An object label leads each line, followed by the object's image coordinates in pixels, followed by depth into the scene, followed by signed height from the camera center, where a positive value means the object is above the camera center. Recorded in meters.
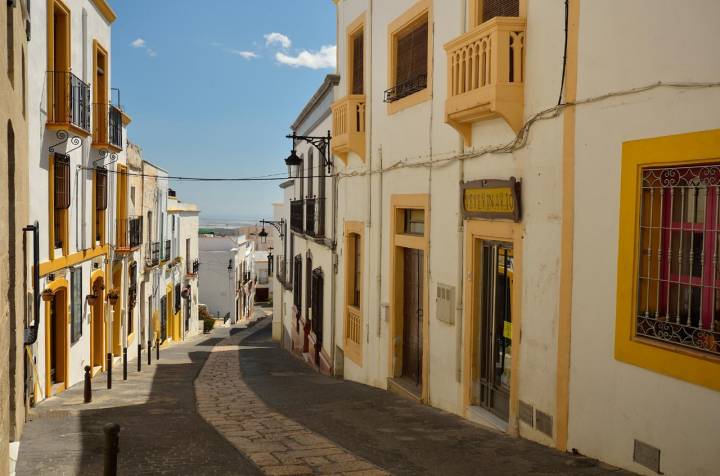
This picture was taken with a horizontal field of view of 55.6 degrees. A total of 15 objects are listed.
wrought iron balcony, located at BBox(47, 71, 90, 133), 11.39 +1.85
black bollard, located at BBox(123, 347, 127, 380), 13.32 -3.16
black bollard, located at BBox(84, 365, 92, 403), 10.00 -2.68
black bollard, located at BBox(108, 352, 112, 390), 11.70 -2.86
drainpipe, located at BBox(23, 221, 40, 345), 7.48 -1.05
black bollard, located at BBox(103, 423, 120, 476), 4.20 -1.50
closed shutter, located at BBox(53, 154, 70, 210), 12.09 +0.44
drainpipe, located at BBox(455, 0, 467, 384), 8.45 -0.86
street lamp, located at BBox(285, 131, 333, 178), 15.11 +1.28
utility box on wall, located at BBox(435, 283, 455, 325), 8.71 -1.21
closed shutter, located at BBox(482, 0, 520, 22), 7.38 +2.28
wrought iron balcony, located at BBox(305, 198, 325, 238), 15.95 -0.19
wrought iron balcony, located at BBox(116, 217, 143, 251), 17.47 -0.72
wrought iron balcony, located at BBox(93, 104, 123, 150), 14.43 +1.77
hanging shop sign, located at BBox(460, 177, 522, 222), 7.09 +0.13
